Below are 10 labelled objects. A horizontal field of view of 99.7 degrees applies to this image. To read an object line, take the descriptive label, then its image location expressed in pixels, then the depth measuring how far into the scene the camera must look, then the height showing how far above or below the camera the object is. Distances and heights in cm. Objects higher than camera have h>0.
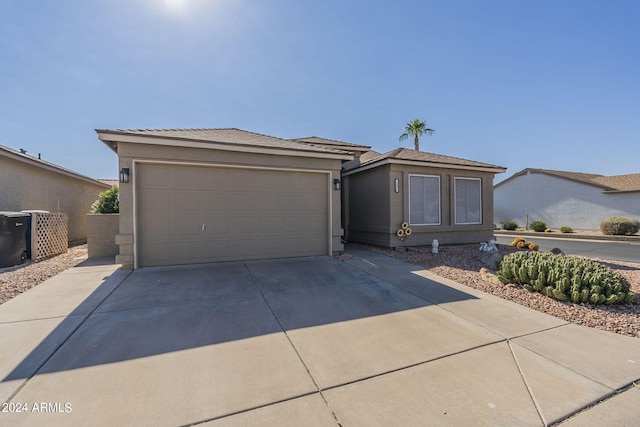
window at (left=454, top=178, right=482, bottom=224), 1027 +46
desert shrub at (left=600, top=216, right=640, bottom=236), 1540 -90
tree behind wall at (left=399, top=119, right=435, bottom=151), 2514 +778
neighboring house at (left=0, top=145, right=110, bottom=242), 864 +106
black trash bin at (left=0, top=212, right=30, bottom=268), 668 -57
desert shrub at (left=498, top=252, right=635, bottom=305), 438 -119
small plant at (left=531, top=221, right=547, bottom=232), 1950 -107
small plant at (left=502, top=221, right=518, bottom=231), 2092 -112
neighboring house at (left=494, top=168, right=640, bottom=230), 1864 +100
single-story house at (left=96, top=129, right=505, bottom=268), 660 +49
